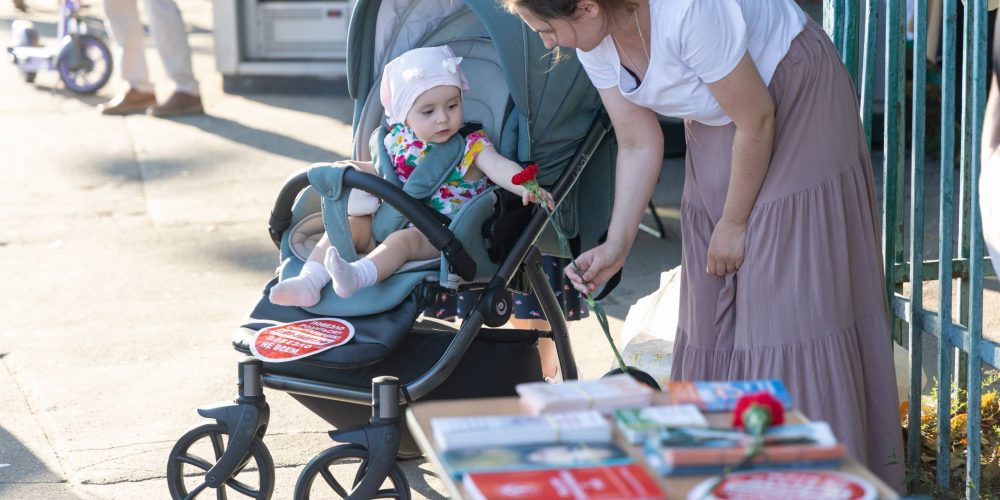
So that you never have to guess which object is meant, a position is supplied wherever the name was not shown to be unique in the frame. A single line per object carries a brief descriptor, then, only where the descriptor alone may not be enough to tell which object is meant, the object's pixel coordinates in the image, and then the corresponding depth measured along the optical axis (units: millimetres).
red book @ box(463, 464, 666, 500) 3672
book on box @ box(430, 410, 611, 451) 3831
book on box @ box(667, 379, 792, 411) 3906
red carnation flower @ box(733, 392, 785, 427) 3855
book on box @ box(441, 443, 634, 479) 3804
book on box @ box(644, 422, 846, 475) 3799
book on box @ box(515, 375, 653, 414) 3895
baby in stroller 4896
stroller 4729
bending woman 4426
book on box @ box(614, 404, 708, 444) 3846
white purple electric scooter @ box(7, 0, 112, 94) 9982
